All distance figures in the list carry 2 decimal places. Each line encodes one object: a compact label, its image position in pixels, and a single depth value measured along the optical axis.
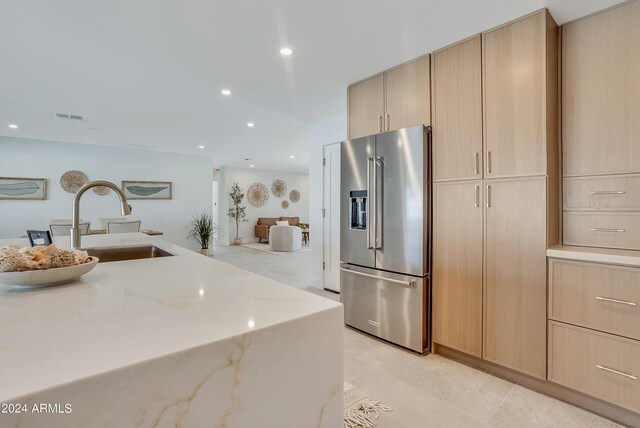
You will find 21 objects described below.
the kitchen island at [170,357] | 0.50
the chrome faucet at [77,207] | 1.50
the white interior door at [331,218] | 4.25
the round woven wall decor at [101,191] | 6.43
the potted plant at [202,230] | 7.45
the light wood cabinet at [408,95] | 2.52
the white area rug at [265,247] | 8.04
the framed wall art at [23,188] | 5.60
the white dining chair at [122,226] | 5.20
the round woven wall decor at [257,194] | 10.31
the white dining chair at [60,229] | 4.73
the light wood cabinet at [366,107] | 2.86
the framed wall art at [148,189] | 6.75
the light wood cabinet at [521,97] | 1.94
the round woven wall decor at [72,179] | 6.07
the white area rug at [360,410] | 1.71
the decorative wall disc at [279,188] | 10.88
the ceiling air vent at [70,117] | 4.25
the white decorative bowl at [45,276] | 0.98
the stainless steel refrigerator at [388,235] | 2.44
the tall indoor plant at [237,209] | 9.82
